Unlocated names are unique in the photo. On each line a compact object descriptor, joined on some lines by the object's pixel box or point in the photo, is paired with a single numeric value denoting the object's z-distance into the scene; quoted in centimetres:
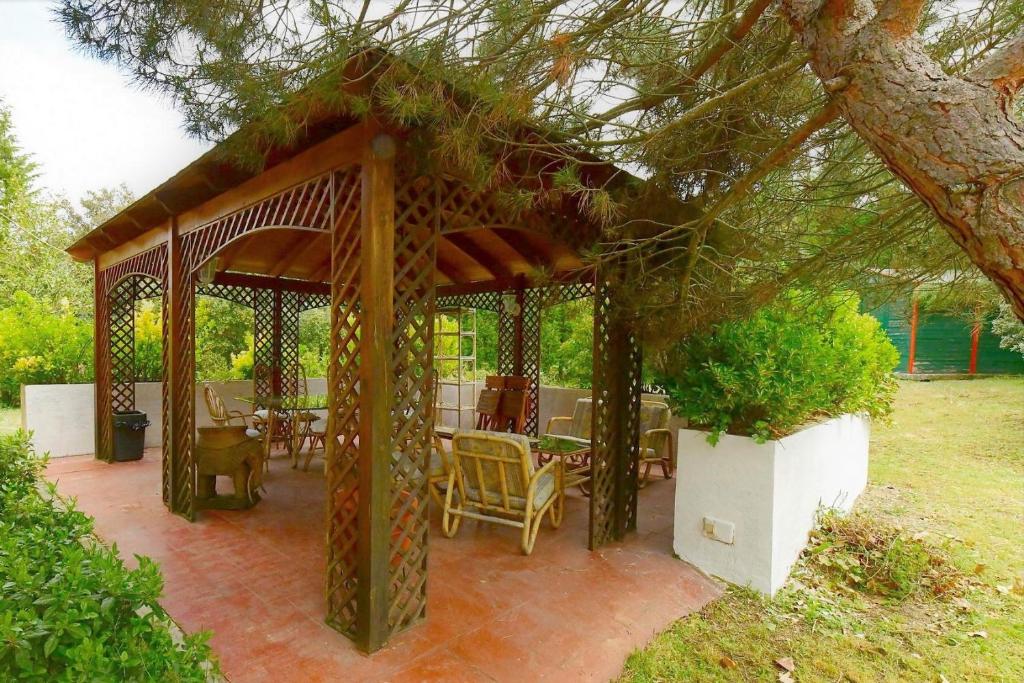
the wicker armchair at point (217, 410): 671
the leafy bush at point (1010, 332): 843
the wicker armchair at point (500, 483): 380
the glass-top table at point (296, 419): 632
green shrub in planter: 358
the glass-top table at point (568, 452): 448
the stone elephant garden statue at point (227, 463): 462
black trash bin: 675
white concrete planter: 344
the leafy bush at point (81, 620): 134
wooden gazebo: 267
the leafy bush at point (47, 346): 773
